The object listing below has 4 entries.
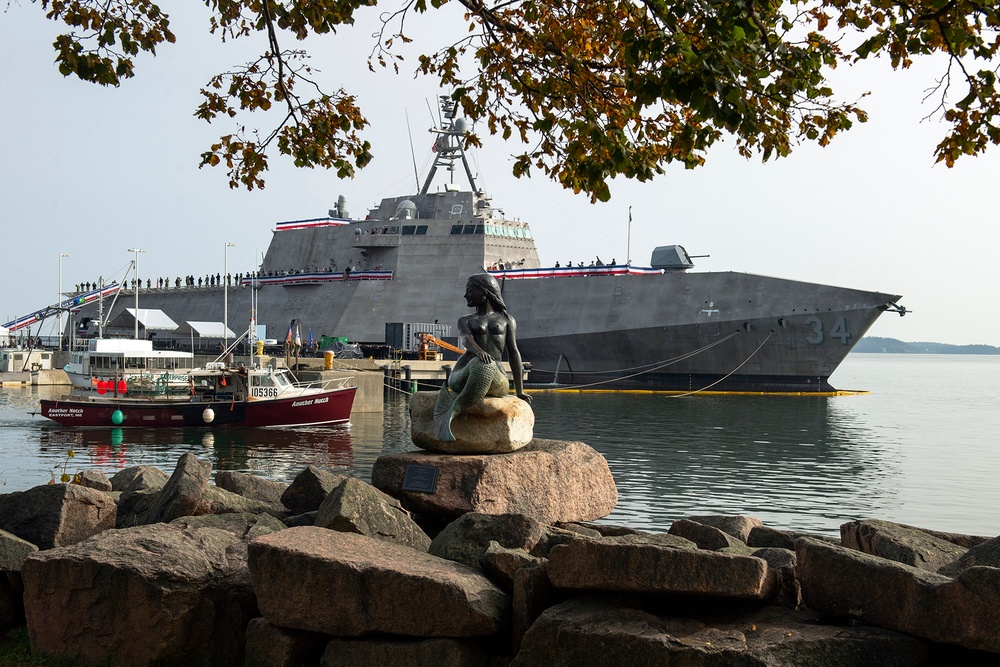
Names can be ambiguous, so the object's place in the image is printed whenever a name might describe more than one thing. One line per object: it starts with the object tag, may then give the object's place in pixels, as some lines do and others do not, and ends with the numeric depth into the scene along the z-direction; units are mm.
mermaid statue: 8234
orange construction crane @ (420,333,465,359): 45656
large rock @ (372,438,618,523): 7926
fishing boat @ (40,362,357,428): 28250
